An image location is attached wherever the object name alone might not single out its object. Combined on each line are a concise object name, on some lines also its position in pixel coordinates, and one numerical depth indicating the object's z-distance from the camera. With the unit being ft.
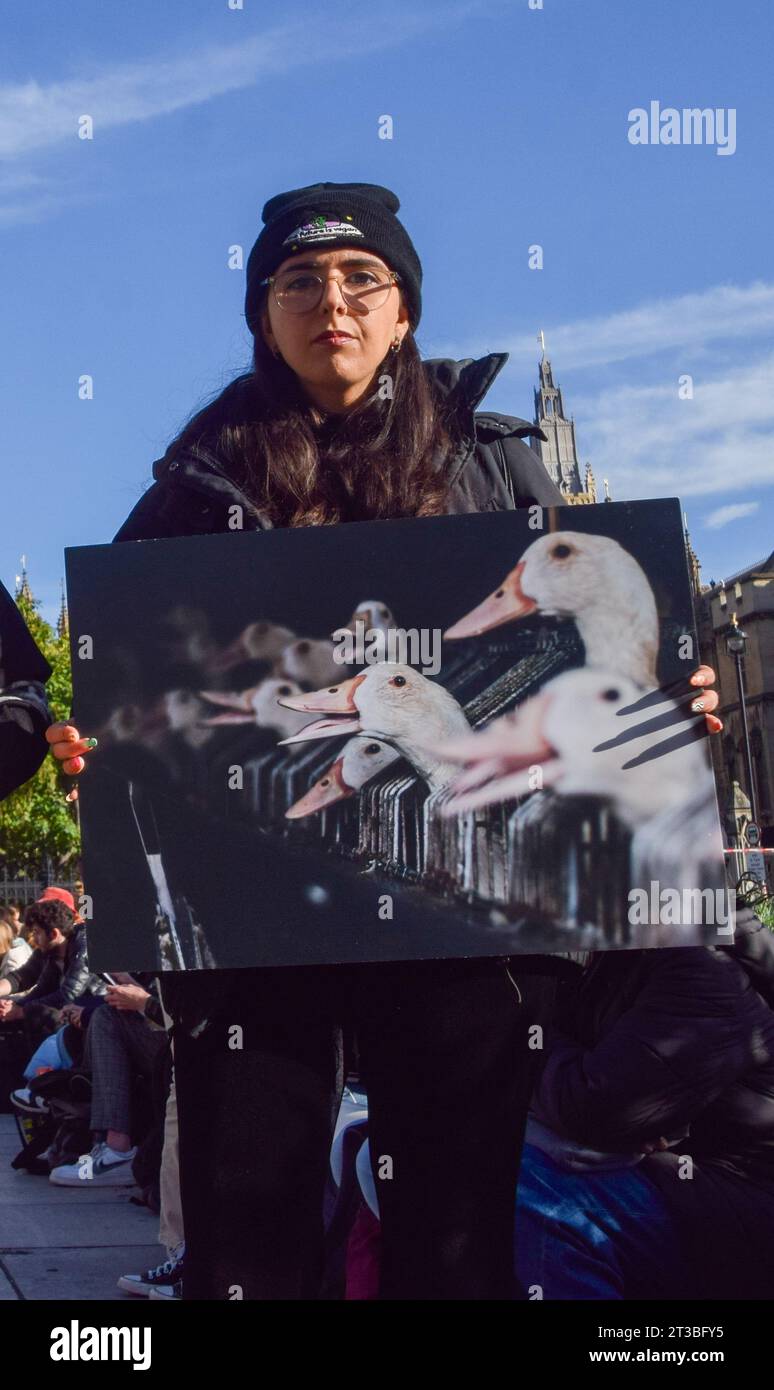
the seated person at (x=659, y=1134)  12.53
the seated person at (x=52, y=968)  34.14
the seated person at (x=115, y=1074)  26.81
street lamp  89.62
